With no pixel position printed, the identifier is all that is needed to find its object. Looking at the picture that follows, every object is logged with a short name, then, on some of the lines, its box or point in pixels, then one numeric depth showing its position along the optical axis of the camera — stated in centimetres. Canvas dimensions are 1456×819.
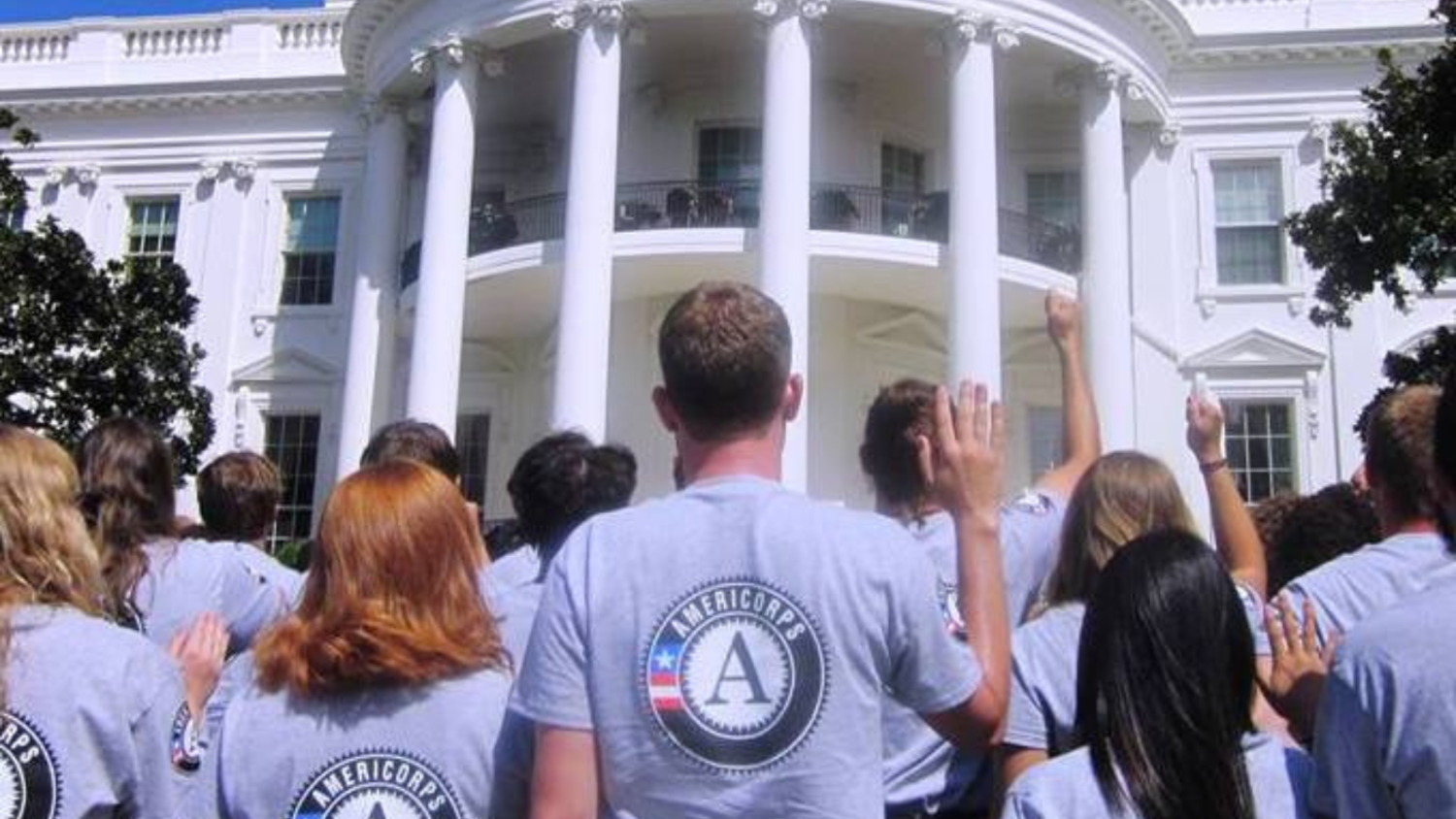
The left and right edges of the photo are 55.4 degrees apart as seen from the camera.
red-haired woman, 280
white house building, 1916
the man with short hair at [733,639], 252
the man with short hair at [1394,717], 230
